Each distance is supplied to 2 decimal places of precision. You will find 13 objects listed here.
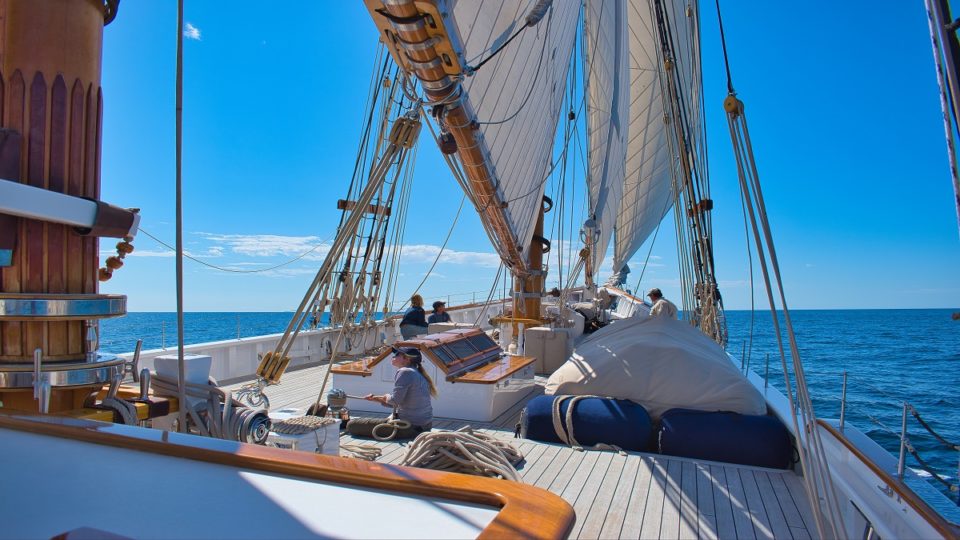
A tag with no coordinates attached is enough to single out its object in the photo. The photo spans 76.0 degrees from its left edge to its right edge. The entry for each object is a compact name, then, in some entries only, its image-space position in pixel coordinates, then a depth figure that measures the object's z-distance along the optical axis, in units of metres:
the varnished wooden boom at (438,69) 3.88
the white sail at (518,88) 5.21
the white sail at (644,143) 17.12
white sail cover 4.68
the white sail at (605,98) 12.89
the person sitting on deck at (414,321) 9.72
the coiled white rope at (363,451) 4.30
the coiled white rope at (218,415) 3.02
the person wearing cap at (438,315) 10.55
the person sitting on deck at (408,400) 4.97
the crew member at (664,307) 8.50
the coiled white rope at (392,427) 4.86
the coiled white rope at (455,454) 3.74
